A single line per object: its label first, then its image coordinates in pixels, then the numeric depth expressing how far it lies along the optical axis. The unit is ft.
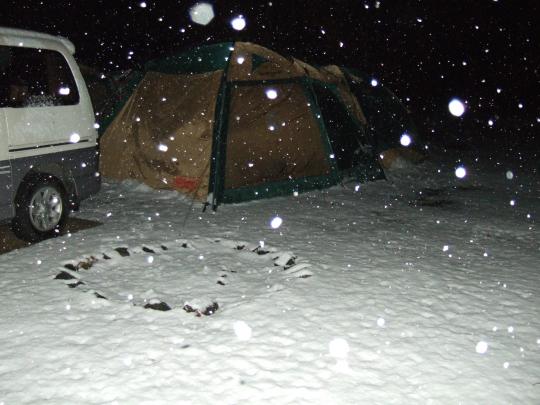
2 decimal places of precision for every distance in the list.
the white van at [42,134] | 16.21
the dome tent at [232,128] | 24.25
